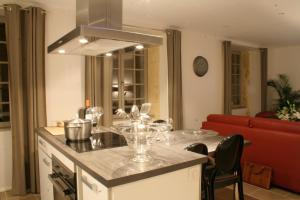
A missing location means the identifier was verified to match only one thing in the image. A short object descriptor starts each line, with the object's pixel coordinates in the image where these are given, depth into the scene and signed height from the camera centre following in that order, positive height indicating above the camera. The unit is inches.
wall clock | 211.9 +19.7
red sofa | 126.3 -28.9
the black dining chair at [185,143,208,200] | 81.3 -18.8
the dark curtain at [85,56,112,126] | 150.6 +4.2
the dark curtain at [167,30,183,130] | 187.8 +9.8
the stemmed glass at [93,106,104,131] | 112.4 -9.9
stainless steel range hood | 70.8 +15.9
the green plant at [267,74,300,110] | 269.1 -2.9
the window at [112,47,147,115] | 177.0 +7.1
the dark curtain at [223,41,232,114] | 230.4 +13.4
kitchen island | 56.1 -19.7
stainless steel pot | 89.2 -13.6
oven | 74.0 -28.5
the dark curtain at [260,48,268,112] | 278.7 +15.8
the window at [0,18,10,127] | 139.5 +4.4
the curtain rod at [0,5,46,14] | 128.3 +42.2
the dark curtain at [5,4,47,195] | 129.0 +2.0
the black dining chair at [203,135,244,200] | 89.1 -27.7
